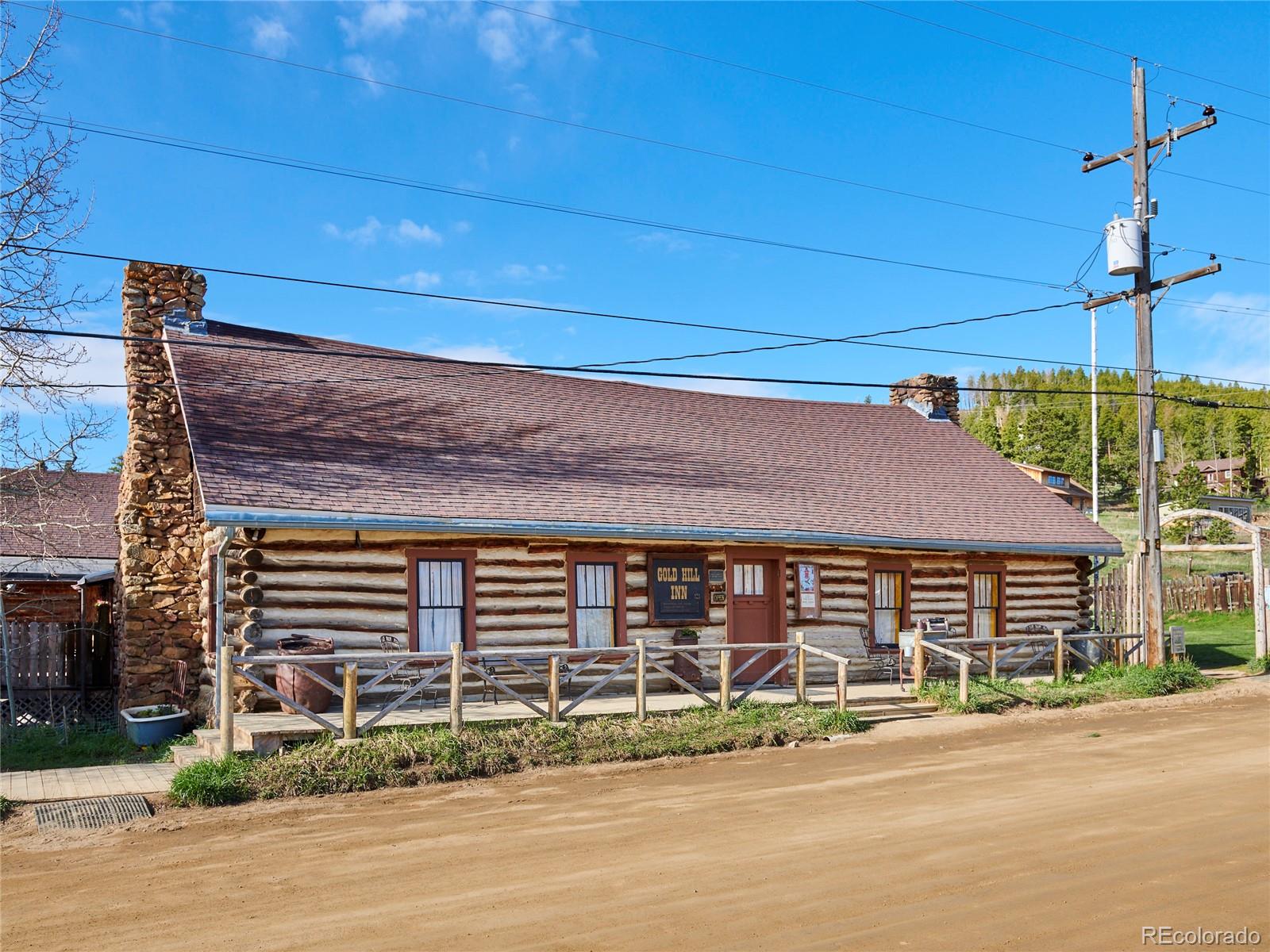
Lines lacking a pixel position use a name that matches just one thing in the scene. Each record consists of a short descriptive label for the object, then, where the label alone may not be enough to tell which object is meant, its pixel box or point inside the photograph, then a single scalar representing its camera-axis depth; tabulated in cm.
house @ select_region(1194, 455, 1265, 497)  9850
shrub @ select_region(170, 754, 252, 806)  994
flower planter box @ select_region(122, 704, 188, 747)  1316
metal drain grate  919
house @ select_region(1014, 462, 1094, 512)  6258
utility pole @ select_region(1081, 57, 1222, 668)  1944
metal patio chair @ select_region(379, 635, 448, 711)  1428
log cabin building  1407
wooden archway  2081
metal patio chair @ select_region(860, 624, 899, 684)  1873
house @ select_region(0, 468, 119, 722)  1466
